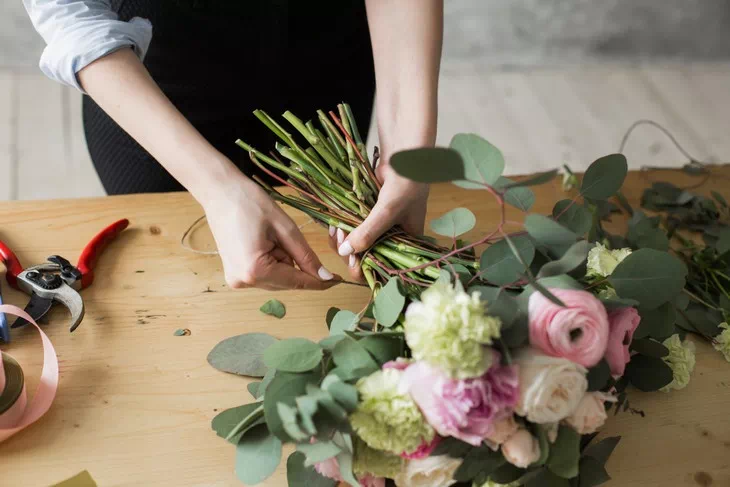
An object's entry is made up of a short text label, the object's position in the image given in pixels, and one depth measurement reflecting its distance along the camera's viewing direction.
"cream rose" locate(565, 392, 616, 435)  0.69
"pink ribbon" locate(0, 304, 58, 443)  0.81
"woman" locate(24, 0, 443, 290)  0.93
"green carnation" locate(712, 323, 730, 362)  1.00
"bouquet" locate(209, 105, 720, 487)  0.65
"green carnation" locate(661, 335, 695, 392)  0.91
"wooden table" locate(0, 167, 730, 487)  0.82
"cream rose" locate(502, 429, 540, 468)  0.68
